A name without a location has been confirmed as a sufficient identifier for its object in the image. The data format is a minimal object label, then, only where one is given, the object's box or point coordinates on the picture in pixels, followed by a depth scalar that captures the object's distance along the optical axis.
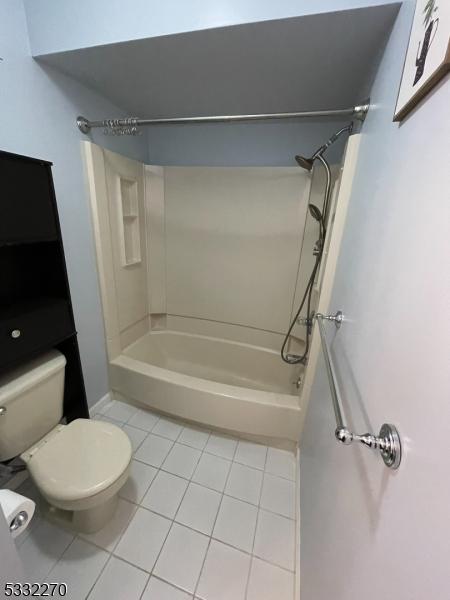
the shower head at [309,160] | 1.36
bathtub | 1.55
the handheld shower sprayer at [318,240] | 1.52
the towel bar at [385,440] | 0.43
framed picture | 0.45
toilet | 1.00
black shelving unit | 0.96
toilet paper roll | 0.53
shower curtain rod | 1.09
